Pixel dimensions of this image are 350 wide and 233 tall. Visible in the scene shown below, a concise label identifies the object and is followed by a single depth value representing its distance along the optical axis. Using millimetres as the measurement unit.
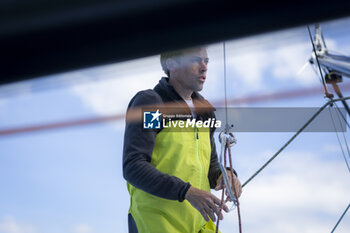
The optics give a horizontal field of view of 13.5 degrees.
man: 6032
